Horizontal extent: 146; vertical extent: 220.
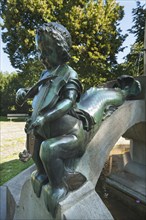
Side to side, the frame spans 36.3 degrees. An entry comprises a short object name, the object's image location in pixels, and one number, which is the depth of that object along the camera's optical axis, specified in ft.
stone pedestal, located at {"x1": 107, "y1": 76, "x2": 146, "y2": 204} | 10.52
